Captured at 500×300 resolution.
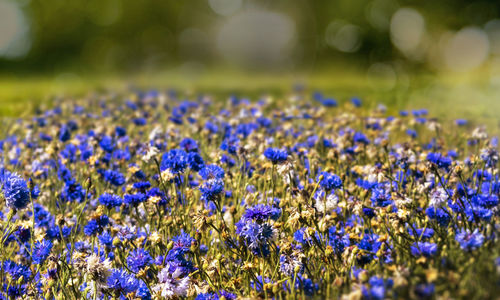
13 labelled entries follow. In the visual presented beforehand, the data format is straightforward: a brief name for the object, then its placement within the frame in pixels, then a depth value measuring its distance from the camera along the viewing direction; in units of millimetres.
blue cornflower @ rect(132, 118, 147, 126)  4637
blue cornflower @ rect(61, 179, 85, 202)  3053
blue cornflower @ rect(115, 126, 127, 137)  4043
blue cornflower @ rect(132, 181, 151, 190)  2794
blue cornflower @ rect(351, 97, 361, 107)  5638
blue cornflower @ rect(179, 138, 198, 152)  3492
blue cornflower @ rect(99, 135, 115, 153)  3707
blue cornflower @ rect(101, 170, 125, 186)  3139
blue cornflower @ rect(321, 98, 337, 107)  5082
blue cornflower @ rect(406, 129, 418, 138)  4375
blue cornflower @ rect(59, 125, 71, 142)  4109
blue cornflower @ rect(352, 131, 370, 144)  3803
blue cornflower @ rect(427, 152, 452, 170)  2901
